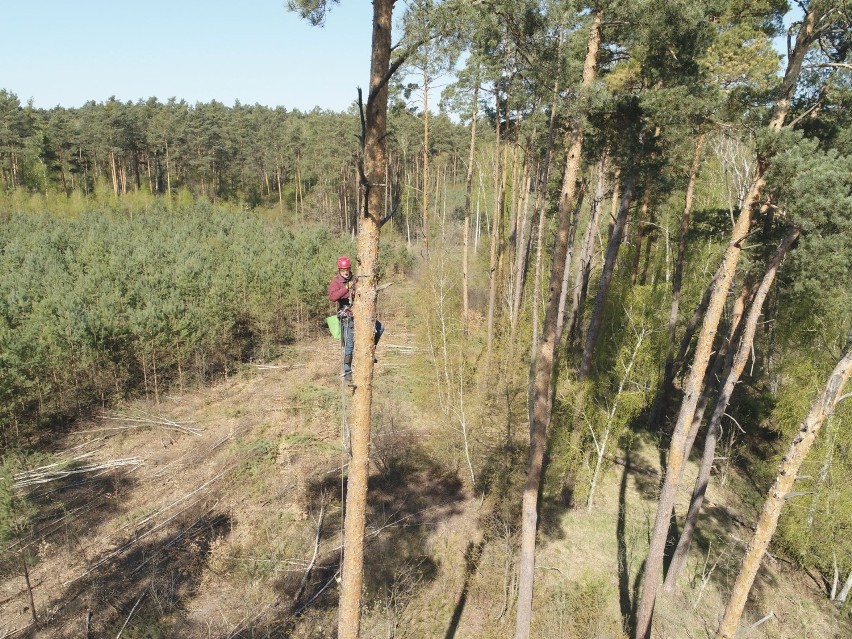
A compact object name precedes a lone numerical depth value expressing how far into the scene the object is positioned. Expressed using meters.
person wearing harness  5.88
